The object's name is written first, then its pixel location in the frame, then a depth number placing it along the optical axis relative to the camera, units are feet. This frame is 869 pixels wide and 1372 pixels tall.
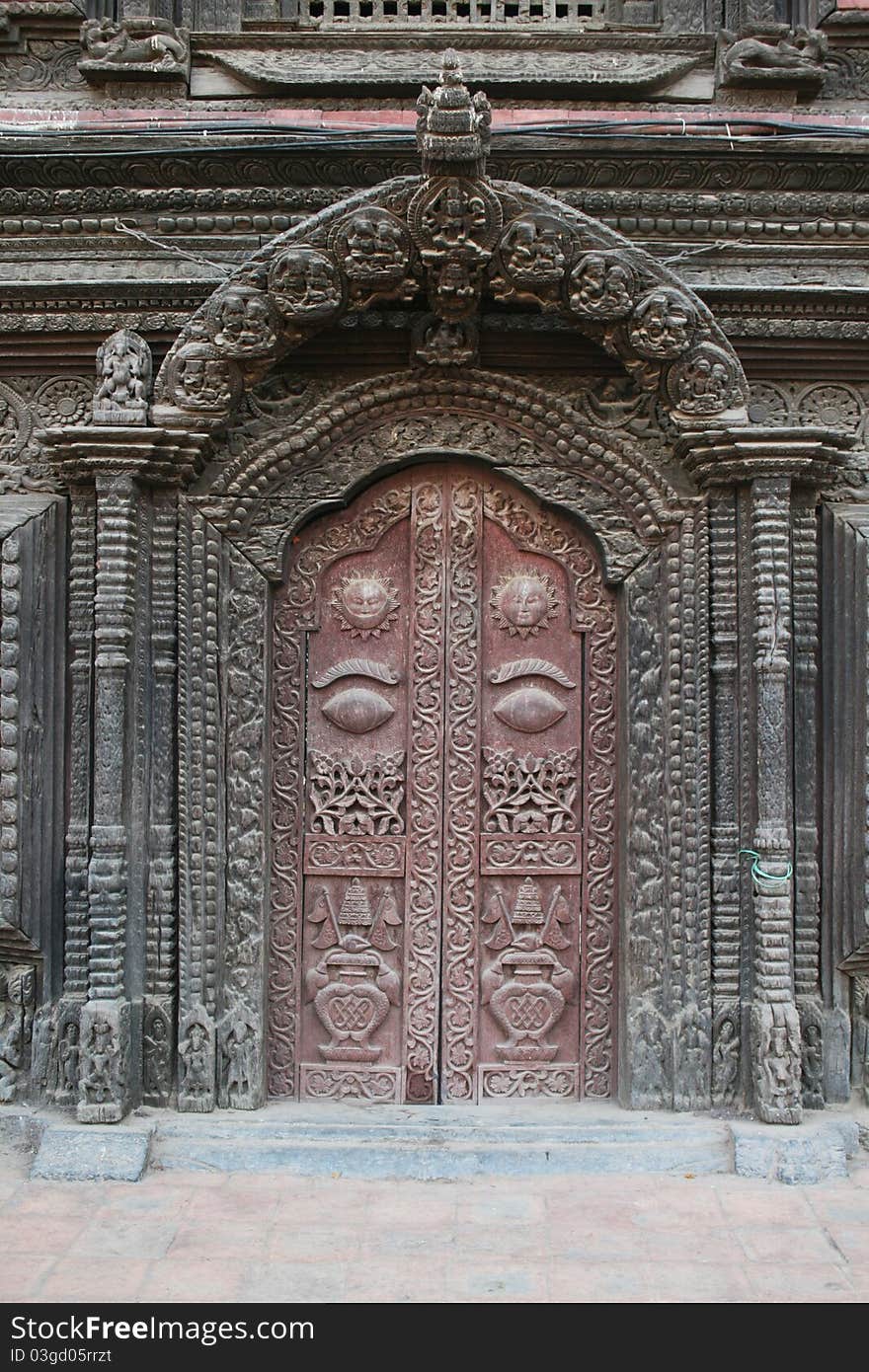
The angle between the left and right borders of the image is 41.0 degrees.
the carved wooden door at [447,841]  14.76
